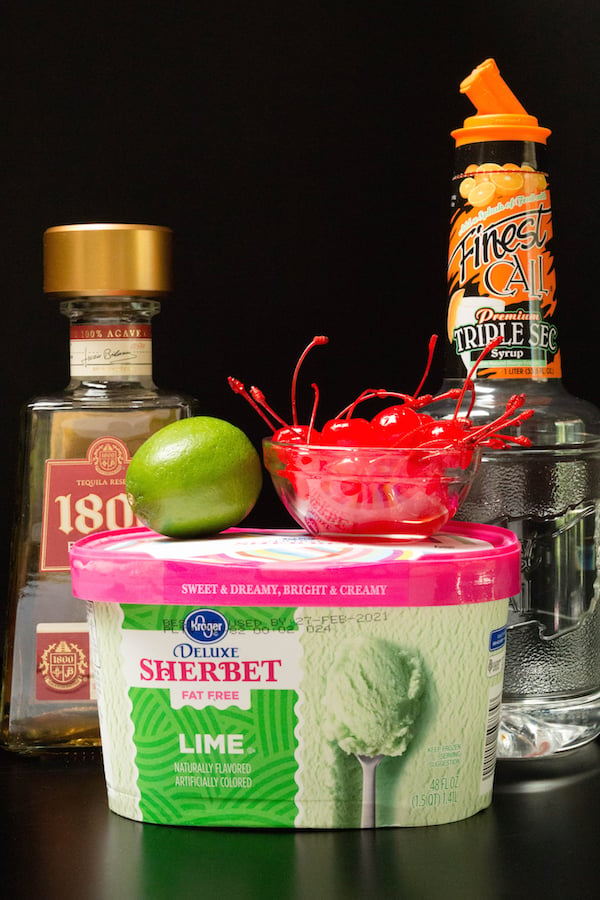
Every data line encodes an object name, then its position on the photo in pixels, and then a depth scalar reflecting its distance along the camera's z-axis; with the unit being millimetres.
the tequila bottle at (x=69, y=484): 1122
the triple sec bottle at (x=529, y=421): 1118
